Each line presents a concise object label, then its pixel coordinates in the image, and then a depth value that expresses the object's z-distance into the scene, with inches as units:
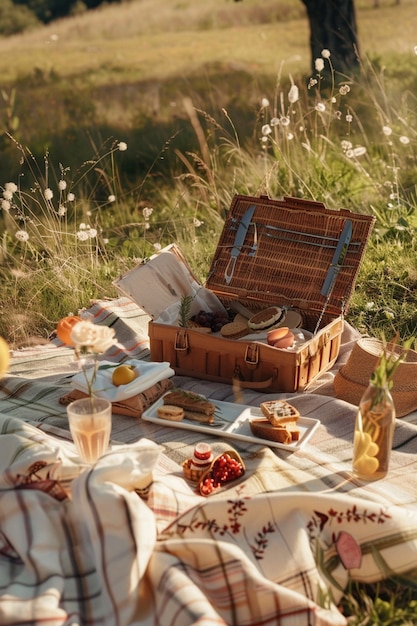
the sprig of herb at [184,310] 149.3
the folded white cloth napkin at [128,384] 129.9
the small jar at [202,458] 110.2
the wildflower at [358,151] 202.4
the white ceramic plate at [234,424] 120.7
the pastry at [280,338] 140.8
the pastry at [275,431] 119.5
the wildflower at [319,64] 192.0
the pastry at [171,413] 127.1
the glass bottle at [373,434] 106.4
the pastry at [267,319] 150.6
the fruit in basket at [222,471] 109.3
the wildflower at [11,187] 178.0
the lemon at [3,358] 86.0
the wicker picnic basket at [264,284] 141.5
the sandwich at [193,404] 126.6
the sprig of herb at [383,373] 104.4
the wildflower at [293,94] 189.9
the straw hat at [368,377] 133.9
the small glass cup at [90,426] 99.3
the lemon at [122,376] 131.7
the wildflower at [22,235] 180.1
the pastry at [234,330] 150.1
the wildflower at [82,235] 184.6
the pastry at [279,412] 120.6
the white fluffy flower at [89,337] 91.1
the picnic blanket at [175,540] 82.9
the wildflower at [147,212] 195.1
